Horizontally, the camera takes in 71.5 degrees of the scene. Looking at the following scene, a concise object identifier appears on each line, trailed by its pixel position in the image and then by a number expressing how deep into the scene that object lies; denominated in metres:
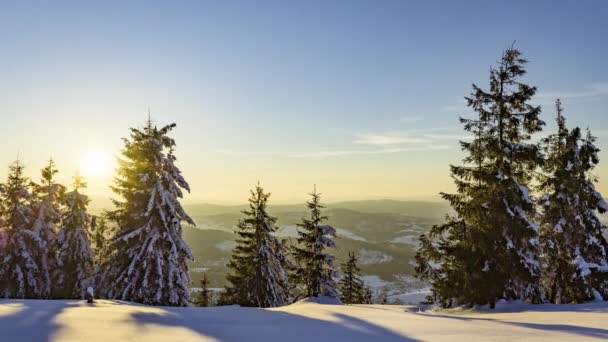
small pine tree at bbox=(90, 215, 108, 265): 30.61
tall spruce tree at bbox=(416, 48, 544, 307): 18.61
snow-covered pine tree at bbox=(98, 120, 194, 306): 22.36
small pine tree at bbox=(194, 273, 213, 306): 49.09
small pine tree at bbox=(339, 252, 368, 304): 47.97
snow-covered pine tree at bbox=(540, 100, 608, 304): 23.77
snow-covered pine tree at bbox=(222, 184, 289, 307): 30.59
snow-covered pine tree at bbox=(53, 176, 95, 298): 28.84
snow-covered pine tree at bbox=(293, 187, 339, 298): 31.48
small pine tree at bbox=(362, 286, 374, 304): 61.47
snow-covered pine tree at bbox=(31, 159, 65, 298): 29.22
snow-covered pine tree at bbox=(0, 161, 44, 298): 27.02
